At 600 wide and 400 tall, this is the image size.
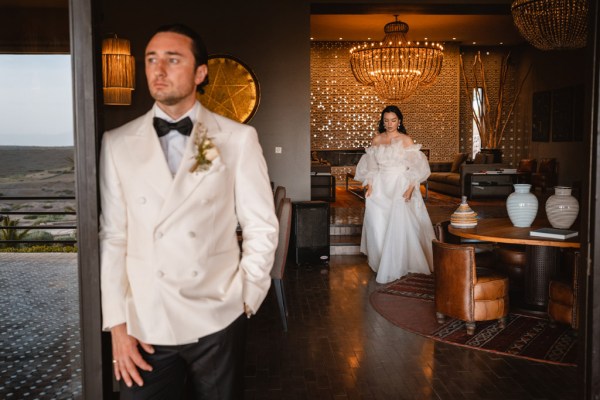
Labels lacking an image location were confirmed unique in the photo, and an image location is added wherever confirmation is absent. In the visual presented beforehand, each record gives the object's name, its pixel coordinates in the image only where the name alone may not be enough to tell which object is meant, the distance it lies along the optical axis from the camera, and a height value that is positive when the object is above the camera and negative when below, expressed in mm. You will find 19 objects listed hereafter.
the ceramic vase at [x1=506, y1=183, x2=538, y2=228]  5512 -470
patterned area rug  4480 -1433
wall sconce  7574 +1088
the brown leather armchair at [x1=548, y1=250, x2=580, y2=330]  4656 -1143
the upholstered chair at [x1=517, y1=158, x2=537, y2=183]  13766 -286
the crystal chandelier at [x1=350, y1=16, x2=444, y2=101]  11250 +1742
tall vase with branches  16109 +1421
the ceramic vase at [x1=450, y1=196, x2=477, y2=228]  5426 -553
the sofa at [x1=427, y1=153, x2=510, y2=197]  12969 -399
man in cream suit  1872 -253
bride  7000 -578
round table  5355 -978
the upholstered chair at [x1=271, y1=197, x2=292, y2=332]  4859 -787
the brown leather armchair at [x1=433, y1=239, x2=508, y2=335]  4793 -1061
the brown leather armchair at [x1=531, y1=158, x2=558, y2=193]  13891 -465
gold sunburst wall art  9125 +1010
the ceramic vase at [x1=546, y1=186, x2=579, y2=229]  5223 -466
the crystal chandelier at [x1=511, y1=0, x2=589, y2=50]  6797 +1530
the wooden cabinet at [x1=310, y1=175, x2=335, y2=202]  12297 -628
